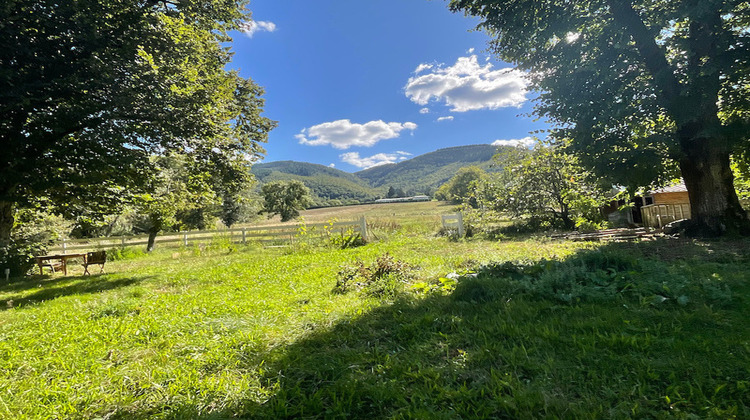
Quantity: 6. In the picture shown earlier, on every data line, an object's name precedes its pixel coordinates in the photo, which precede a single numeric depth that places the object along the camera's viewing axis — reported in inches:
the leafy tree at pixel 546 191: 486.3
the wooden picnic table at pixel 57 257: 381.4
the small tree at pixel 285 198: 1904.5
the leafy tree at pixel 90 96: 273.6
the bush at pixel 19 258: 390.4
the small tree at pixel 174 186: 379.9
